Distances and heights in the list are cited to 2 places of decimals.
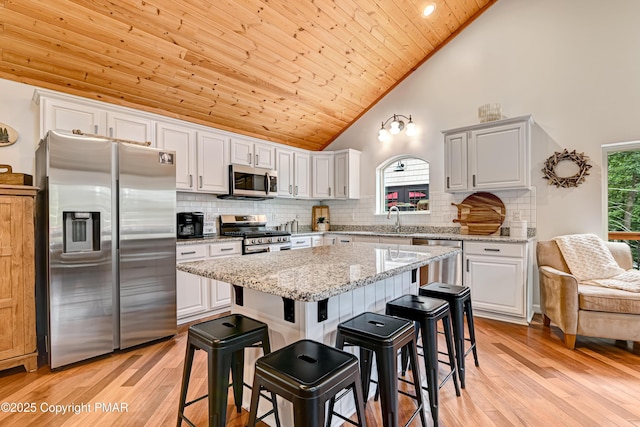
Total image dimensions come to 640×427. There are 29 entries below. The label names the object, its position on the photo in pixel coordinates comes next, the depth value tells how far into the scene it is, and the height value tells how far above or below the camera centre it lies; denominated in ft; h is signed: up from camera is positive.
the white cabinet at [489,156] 11.30 +2.15
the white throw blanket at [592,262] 9.38 -1.60
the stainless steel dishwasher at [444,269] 11.76 -2.18
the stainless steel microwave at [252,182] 13.19 +1.40
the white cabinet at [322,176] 16.85 +2.03
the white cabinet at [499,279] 10.65 -2.36
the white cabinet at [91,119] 9.00 +3.04
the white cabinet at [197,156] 11.60 +2.32
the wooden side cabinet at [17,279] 7.37 -1.52
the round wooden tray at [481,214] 12.72 -0.07
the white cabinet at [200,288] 10.67 -2.68
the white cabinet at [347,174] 16.42 +2.09
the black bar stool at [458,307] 6.84 -2.17
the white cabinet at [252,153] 13.55 +2.75
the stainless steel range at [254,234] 12.71 -0.82
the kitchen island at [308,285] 4.15 -0.93
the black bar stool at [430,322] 5.50 -2.02
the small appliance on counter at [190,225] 11.85 -0.40
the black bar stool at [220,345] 4.45 -1.96
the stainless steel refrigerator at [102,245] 7.77 -0.82
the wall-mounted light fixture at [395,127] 14.99 +4.18
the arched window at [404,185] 15.08 +1.42
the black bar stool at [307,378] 3.27 -1.83
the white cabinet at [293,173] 15.43 +2.07
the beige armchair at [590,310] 8.23 -2.70
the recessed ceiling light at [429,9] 11.79 +7.72
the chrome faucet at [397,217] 15.30 -0.20
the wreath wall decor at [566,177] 11.24 +1.60
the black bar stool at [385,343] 4.34 -1.91
